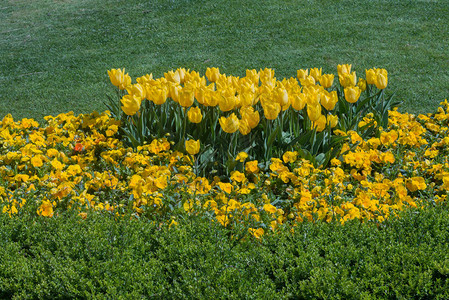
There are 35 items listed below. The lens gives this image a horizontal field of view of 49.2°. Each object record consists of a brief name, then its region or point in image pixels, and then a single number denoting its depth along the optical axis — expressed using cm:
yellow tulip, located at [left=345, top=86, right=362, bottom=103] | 369
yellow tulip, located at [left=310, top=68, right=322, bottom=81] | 416
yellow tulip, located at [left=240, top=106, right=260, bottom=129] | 328
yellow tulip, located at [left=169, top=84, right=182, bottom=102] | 358
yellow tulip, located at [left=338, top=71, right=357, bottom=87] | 399
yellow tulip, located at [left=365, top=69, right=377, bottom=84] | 399
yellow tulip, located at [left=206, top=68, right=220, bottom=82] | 412
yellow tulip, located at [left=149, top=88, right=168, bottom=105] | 353
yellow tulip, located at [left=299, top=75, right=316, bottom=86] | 399
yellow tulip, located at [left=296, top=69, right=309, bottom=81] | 418
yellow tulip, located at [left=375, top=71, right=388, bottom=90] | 389
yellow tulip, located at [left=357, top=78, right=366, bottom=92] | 426
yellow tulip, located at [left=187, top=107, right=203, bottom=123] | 339
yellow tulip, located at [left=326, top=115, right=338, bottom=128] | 359
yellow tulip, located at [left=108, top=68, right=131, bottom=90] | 397
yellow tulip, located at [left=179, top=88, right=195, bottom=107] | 341
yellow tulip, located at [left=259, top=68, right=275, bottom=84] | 405
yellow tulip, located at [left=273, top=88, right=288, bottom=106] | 339
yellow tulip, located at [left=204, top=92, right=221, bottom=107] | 344
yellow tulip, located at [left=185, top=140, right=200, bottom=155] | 330
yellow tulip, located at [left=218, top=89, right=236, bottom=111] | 337
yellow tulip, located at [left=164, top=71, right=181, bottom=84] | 403
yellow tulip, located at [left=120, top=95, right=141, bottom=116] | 353
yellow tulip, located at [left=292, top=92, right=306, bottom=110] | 343
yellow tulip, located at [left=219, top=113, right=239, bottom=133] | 320
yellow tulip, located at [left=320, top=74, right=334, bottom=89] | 400
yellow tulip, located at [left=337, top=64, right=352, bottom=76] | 414
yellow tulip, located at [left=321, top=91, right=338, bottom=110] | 358
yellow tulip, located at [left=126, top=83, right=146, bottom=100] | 367
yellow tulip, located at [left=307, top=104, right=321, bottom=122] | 337
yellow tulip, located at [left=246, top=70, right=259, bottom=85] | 409
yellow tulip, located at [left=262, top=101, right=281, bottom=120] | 330
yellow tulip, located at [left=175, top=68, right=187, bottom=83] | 416
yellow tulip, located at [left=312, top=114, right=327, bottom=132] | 347
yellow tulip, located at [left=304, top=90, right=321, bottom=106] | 349
